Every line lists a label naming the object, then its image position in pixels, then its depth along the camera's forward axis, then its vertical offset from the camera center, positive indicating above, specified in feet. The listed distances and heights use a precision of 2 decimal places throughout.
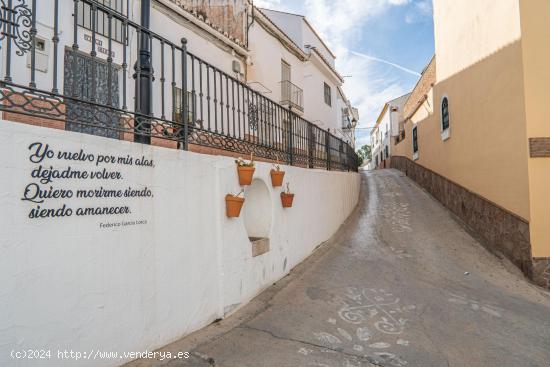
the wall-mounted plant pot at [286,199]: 16.81 -0.18
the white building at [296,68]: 43.24 +21.12
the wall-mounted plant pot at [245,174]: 12.81 +0.88
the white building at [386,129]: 89.40 +20.27
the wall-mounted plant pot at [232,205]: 11.98 -0.32
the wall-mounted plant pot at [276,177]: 15.81 +0.92
